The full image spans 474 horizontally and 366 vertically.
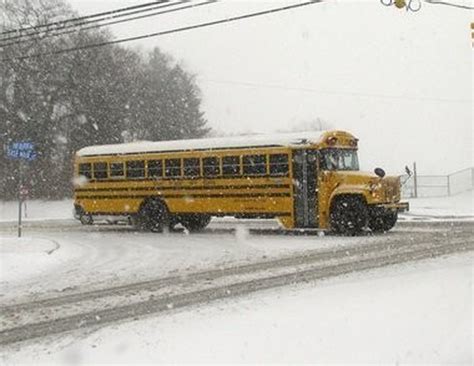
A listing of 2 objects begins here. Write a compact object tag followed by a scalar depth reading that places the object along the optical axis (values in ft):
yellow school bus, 67.62
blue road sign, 65.00
